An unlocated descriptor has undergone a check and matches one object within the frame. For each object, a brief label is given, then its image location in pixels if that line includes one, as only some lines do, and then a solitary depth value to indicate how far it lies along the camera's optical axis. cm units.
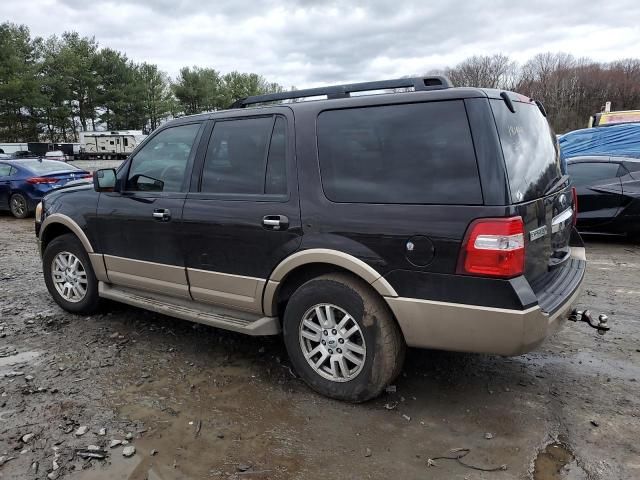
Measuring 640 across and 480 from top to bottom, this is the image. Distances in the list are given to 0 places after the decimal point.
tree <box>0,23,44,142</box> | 4225
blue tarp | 1270
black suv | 269
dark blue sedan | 1177
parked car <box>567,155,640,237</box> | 754
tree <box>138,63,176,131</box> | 5747
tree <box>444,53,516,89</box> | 8094
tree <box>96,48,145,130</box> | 5322
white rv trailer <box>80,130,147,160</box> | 4712
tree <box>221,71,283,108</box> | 6800
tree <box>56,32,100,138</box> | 4847
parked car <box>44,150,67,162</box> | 3196
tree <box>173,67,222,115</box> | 6278
